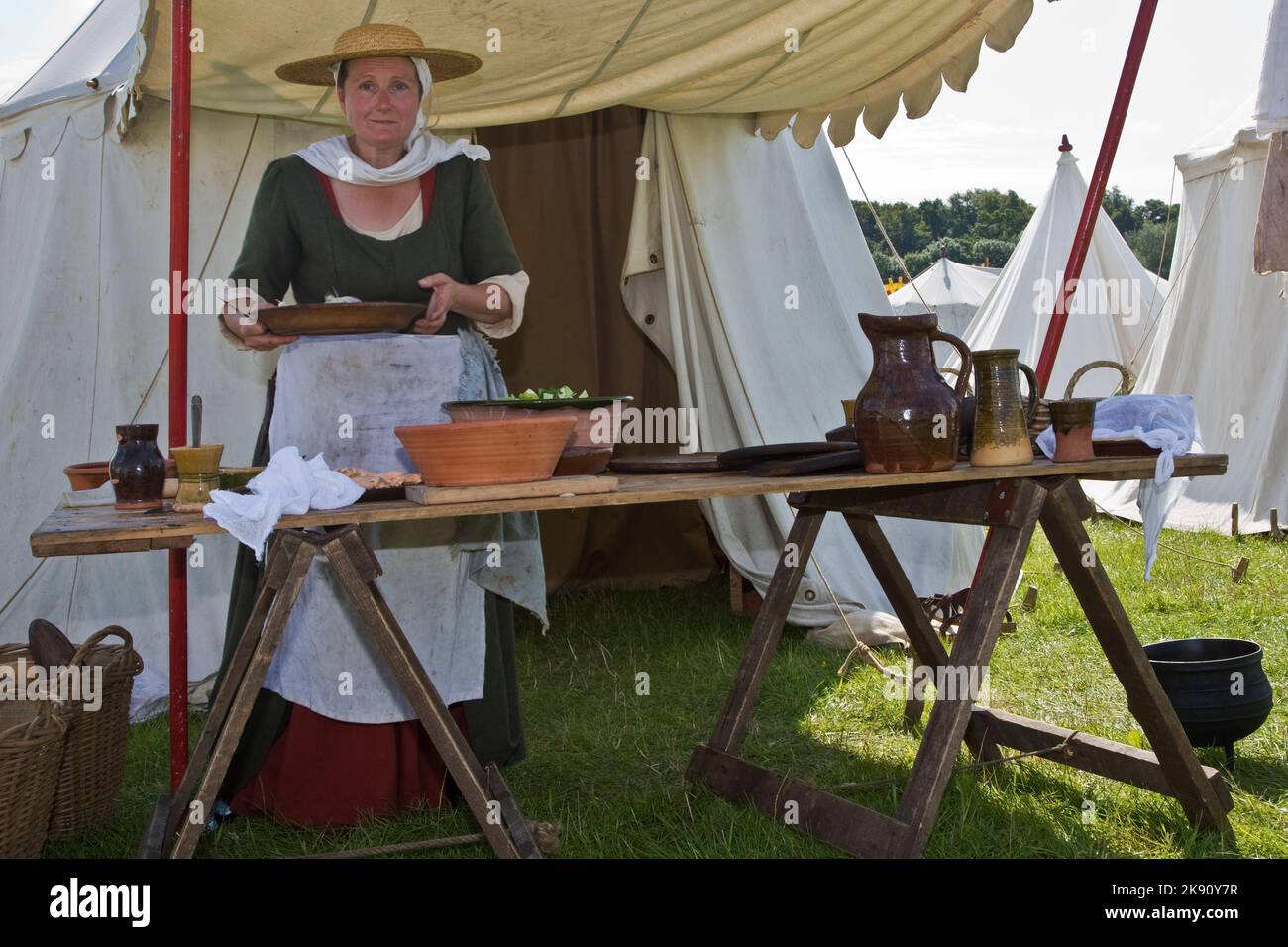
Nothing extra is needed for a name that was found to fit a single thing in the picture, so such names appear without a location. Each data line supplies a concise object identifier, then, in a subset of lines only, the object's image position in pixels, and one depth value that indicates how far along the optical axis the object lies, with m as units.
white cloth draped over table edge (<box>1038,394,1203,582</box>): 2.71
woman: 2.87
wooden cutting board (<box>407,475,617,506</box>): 2.15
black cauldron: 3.20
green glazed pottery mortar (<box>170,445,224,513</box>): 2.17
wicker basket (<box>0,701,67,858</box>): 2.67
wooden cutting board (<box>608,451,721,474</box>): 2.60
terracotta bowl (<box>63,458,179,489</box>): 2.84
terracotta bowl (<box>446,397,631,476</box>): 2.44
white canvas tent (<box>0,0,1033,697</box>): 3.94
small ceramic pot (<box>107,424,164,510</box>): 2.24
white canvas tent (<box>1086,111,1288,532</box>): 7.17
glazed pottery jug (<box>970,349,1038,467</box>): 2.63
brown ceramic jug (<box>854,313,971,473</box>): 2.50
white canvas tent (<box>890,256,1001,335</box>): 18.12
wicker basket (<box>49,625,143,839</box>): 3.05
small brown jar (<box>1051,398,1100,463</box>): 2.67
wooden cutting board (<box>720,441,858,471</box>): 2.56
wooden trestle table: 2.24
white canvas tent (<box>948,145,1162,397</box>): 9.62
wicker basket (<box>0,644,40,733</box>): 2.89
